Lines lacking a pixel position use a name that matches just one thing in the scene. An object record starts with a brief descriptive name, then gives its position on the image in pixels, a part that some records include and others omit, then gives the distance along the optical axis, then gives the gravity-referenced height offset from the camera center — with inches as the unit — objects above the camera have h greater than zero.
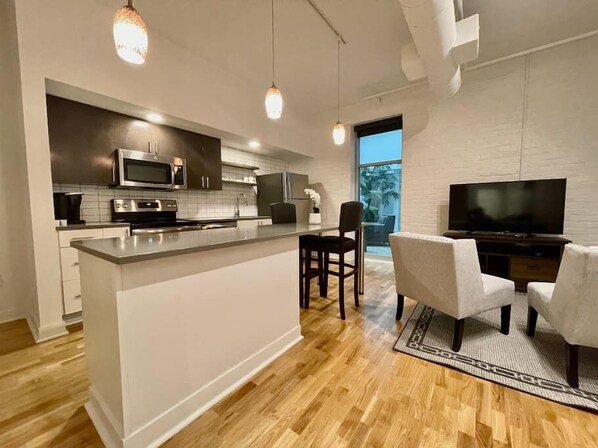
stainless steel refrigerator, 173.0 +13.3
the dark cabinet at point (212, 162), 139.6 +27.5
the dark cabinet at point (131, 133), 106.7 +34.6
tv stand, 116.3 -23.6
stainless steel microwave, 104.7 +18.2
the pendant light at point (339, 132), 112.0 +34.7
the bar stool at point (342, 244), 94.7 -14.5
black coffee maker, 90.1 +1.5
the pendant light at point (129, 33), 48.4 +35.2
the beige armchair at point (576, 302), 54.2 -22.3
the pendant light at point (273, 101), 79.0 +34.7
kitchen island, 41.2 -22.7
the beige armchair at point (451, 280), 70.0 -21.9
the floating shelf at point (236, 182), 159.0 +18.3
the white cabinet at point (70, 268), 84.7 -20.0
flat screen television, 119.4 +0.3
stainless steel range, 110.0 -3.0
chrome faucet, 174.9 +4.7
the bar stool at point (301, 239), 102.9 -13.0
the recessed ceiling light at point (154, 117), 111.0 +42.6
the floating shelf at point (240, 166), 159.6 +29.7
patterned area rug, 57.4 -41.7
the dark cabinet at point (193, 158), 130.3 +28.2
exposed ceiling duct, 71.9 +58.3
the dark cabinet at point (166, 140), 118.7 +34.5
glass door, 180.9 +18.8
